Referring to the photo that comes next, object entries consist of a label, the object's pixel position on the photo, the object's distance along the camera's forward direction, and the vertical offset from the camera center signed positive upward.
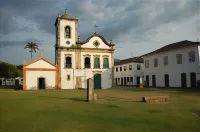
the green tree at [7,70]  54.25 +1.90
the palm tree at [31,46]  53.81 +8.33
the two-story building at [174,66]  25.56 +1.32
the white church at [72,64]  28.58 +1.88
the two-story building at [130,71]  45.03 +0.94
